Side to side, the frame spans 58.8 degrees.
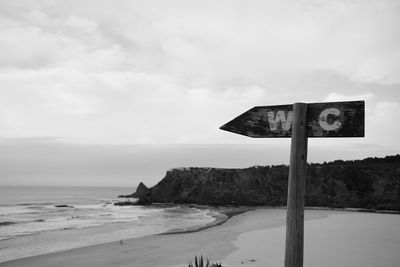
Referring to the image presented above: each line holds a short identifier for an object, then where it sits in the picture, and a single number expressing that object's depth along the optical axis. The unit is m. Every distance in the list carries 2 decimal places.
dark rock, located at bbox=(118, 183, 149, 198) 49.00
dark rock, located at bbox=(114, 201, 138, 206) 48.56
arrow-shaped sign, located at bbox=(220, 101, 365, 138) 3.35
